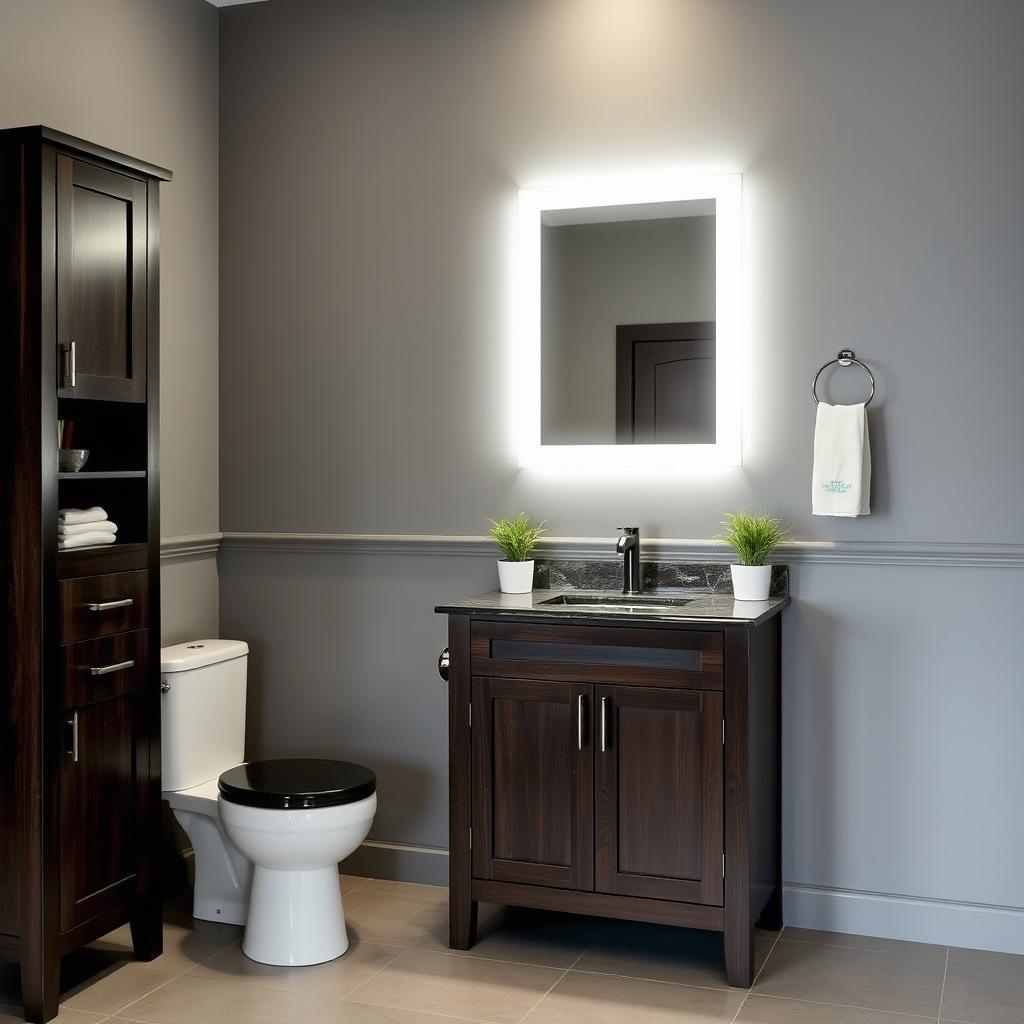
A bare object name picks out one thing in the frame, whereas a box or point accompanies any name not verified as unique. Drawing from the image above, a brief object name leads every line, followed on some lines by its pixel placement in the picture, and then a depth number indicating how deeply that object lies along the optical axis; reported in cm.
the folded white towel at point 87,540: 260
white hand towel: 296
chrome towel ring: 302
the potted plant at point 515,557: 321
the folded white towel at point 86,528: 260
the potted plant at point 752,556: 300
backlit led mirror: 314
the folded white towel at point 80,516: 262
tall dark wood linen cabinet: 248
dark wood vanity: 270
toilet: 279
